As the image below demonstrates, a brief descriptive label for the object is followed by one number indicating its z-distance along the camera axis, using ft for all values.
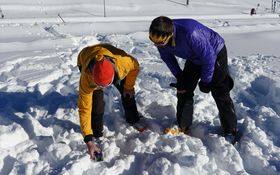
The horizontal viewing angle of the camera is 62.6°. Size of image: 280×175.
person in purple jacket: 6.59
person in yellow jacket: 6.28
